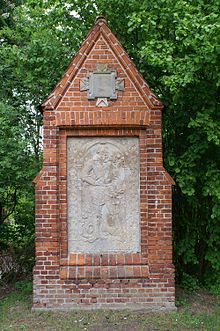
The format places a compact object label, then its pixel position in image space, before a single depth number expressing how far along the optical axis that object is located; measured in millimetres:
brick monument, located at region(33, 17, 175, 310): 6742
